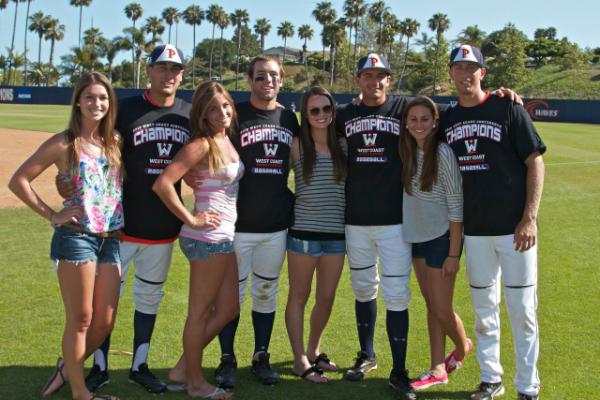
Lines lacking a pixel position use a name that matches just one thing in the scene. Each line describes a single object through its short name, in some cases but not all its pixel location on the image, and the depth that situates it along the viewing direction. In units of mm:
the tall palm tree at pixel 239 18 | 92375
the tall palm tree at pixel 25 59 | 83312
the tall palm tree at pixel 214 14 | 92375
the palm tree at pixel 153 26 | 91312
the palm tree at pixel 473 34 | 84750
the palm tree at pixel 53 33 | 91875
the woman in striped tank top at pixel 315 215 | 4641
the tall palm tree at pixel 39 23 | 91062
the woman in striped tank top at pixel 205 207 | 4148
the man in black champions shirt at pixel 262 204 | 4605
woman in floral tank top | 3936
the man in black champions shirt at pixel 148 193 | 4430
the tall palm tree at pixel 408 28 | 82438
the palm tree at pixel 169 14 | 94000
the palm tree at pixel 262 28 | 96162
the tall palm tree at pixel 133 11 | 88188
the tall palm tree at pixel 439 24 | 81812
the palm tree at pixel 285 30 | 92938
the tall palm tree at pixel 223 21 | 93250
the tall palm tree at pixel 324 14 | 83688
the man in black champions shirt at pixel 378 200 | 4590
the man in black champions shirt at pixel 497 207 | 4191
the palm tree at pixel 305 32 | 92750
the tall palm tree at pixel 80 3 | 90375
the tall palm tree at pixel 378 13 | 84000
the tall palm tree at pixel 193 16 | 94062
